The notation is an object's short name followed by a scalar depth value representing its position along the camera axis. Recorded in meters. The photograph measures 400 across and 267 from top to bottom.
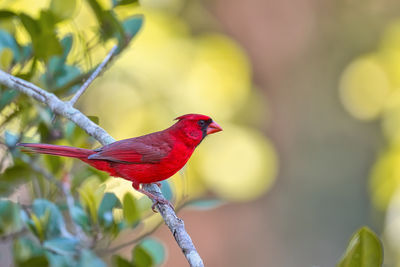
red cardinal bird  5.81
